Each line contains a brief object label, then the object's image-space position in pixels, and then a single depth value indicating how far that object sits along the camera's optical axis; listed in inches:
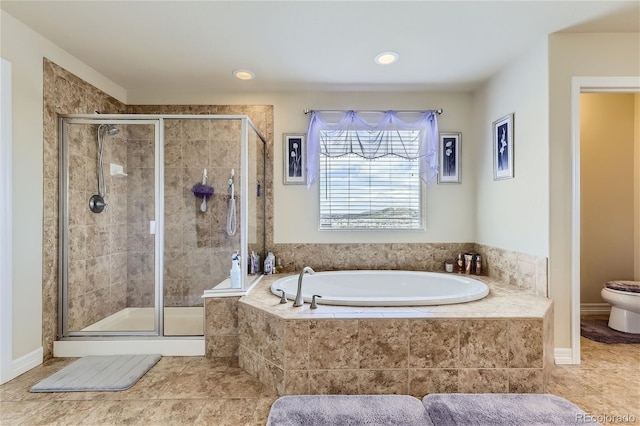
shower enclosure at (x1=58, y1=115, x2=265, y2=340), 100.1
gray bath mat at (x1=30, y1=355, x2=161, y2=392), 77.0
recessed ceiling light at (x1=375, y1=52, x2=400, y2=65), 96.0
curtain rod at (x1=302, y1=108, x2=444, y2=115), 124.6
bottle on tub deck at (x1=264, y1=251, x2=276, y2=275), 119.9
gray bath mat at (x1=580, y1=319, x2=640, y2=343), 102.0
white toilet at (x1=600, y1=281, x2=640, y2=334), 104.3
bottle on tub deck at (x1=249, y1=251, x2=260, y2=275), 110.3
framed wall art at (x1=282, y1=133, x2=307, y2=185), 126.3
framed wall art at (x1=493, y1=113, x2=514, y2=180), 102.5
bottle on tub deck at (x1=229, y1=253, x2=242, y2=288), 99.0
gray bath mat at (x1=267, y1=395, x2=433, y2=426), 61.6
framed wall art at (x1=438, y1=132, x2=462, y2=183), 126.7
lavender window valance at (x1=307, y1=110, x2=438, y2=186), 123.7
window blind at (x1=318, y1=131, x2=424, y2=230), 127.1
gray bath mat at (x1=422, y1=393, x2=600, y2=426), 61.2
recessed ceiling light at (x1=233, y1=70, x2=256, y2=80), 108.5
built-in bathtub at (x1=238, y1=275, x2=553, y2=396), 72.2
